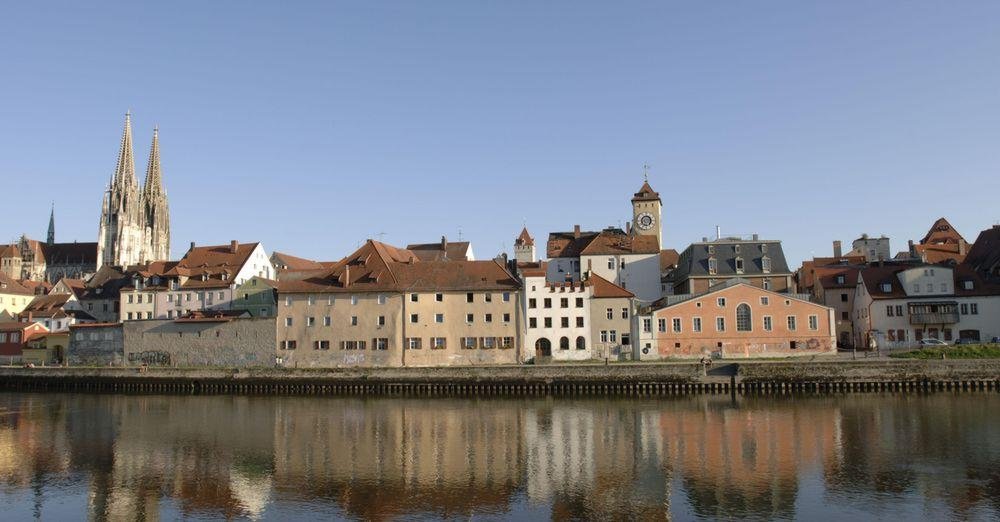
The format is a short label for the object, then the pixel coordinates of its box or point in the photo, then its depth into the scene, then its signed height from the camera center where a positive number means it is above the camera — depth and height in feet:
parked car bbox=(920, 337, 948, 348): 198.49 -4.69
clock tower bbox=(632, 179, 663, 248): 280.31 +43.65
